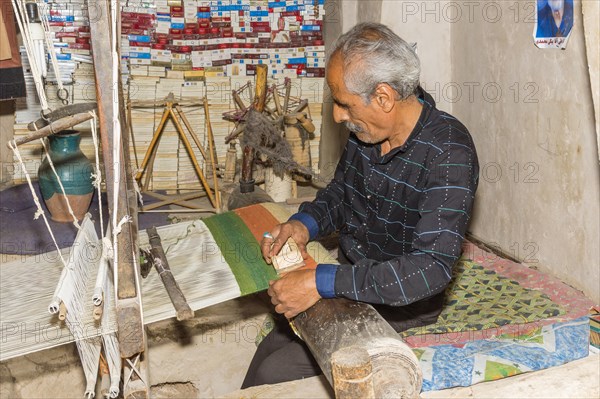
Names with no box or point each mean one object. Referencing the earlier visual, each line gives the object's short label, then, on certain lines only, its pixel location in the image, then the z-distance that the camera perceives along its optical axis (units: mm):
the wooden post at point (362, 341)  1910
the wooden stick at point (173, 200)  5734
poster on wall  3203
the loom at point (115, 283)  1802
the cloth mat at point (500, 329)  2734
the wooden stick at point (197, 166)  5785
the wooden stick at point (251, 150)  5781
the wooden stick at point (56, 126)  2015
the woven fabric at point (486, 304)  3117
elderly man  2264
